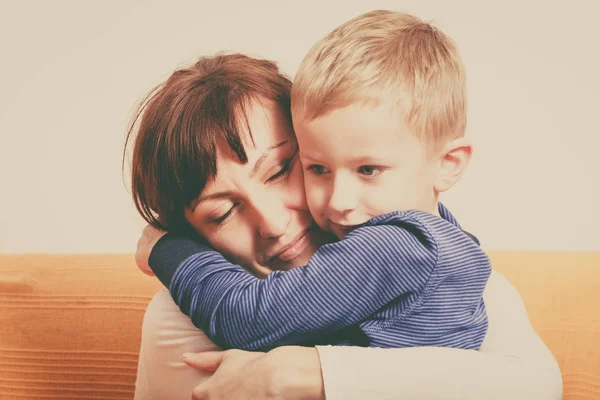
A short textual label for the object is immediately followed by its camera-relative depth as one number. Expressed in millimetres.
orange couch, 2037
